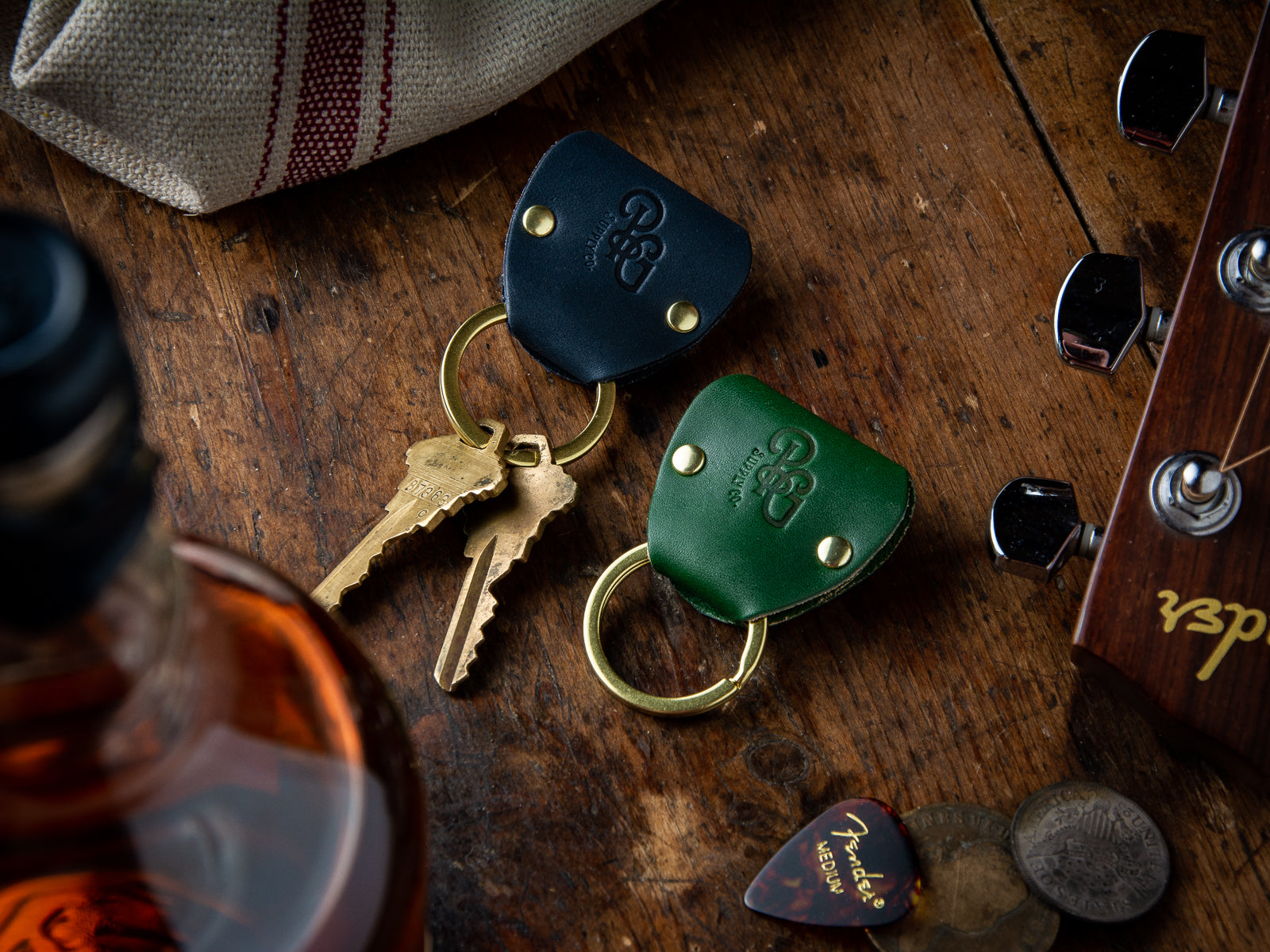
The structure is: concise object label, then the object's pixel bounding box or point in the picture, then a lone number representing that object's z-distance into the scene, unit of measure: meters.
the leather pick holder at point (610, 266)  0.41
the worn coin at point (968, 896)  0.38
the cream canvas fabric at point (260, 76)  0.40
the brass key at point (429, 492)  0.40
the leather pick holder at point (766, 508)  0.39
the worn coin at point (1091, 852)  0.38
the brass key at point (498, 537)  0.40
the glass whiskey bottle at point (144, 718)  0.18
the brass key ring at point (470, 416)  0.41
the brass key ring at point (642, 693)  0.39
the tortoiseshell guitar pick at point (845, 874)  0.38
